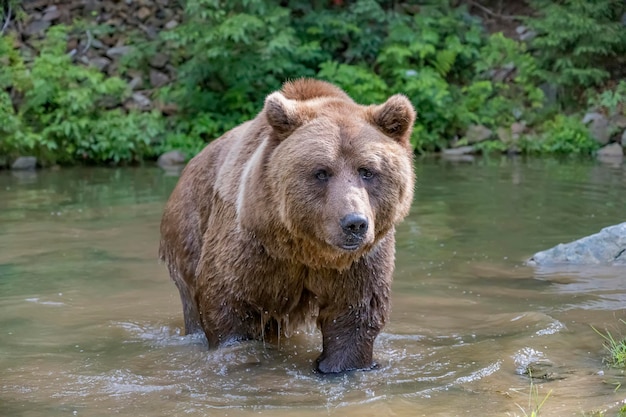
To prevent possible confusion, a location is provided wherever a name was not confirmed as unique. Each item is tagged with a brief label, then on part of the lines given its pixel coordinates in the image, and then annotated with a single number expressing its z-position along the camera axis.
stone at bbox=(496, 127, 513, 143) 17.05
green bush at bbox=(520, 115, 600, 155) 16.52
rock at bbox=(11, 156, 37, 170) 15.21
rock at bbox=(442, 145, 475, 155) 16.73
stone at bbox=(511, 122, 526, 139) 17.16
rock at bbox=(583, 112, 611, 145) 16.56
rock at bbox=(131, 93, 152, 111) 16.92
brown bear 4.76
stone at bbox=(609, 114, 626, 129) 16.62
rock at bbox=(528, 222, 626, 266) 8.26
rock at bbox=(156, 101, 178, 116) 17.00
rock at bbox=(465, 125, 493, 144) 17.08
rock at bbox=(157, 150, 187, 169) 15.77
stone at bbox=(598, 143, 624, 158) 15.97
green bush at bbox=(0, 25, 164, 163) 15.57
